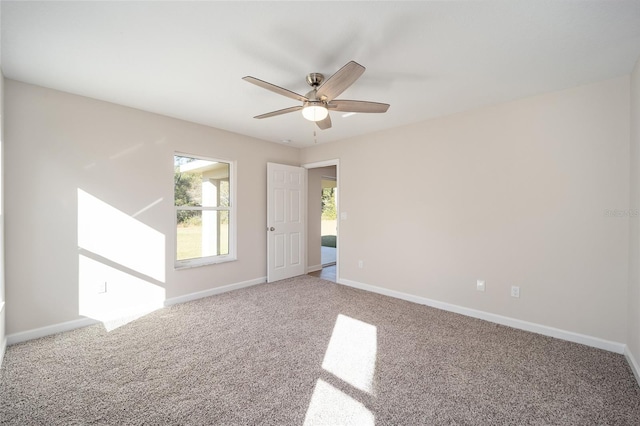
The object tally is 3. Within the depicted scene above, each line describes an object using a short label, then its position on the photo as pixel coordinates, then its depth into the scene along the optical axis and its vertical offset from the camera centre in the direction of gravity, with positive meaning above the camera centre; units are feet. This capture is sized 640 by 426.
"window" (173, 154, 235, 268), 12.29 +0.01
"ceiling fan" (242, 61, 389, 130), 5.98 +2.94
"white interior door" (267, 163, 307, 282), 15.16 -0.61
